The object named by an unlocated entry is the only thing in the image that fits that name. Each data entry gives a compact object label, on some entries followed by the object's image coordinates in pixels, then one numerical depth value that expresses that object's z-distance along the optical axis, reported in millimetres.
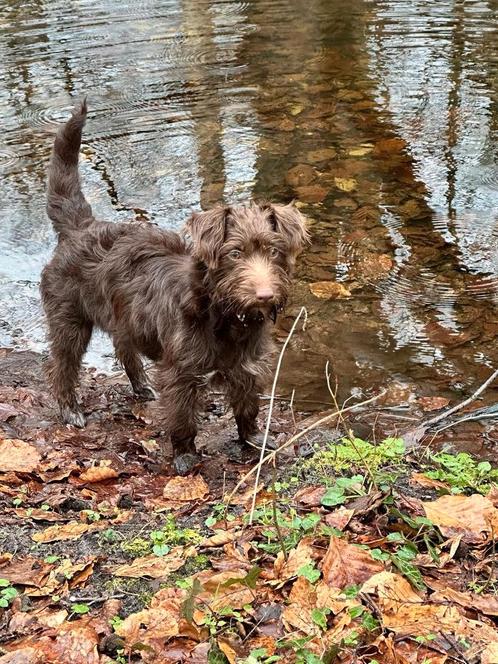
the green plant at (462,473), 3908
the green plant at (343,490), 3537
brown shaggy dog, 4238
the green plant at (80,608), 2922
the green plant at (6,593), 2920
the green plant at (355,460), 4031
